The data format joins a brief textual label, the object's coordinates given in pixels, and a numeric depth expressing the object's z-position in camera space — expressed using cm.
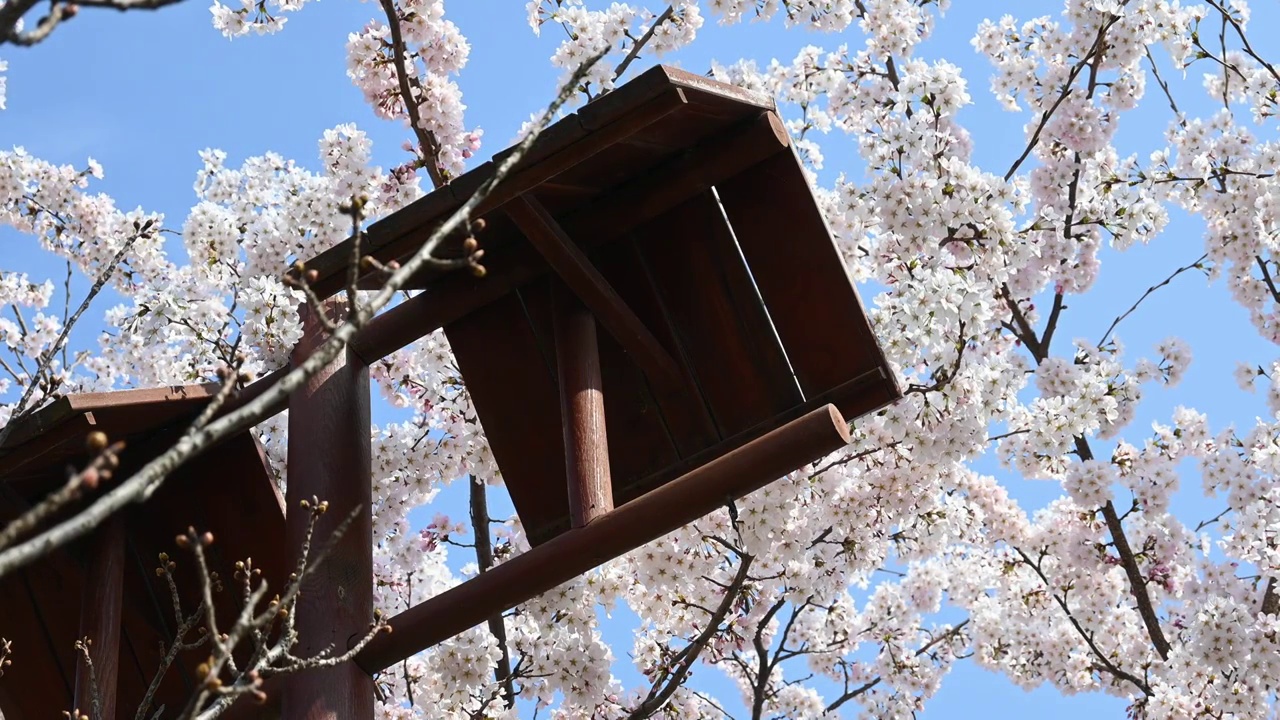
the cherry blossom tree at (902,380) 482
